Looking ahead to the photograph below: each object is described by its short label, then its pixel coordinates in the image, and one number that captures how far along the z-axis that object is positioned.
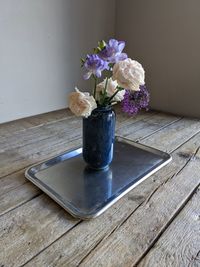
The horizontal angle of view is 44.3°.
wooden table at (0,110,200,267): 0.58
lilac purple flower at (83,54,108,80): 0.70
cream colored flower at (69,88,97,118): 0.73
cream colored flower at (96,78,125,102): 0.79
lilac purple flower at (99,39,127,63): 0.70
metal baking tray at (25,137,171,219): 0.74
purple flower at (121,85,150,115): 0.81
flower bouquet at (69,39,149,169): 0.71
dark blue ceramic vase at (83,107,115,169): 0.82
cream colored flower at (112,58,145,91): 0.70
